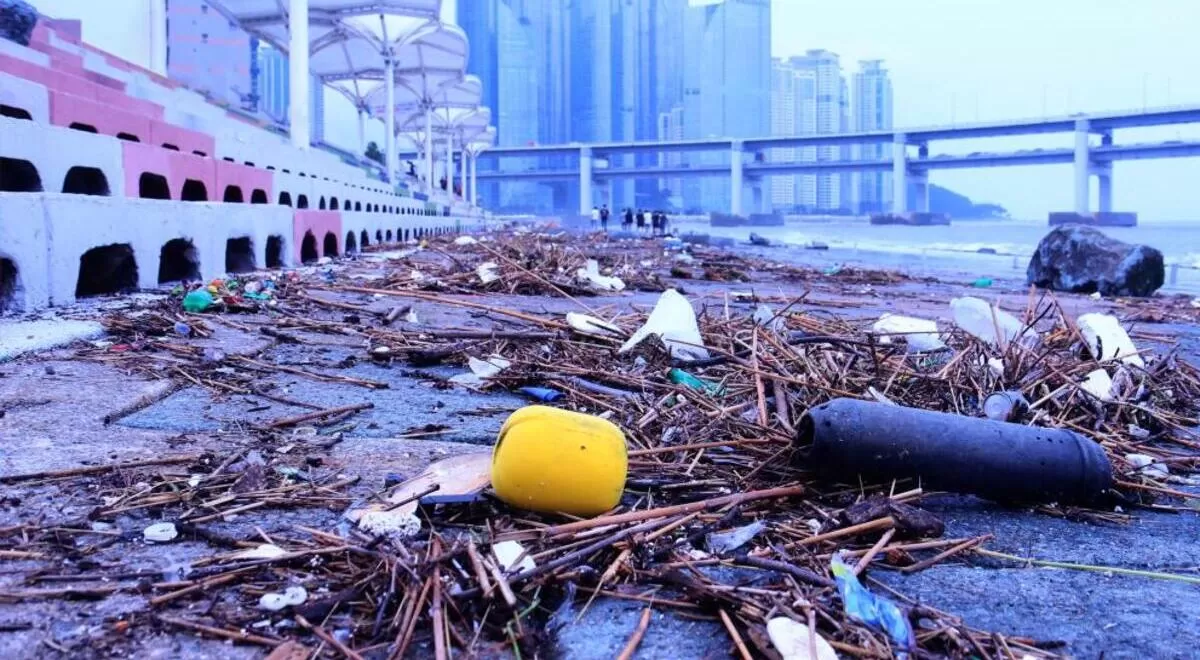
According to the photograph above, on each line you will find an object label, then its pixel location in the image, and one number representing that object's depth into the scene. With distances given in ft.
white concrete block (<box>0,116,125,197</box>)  13.88
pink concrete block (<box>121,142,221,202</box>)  18.21
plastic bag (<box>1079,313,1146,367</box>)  10.40
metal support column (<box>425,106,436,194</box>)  125.90
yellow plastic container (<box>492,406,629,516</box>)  5.22
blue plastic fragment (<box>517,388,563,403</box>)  8.72
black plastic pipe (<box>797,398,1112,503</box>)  6.07
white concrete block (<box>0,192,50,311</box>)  11.63
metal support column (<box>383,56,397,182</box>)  94.68
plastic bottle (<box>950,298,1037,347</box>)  11.98
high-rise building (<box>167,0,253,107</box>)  173.37
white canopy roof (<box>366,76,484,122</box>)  125.08
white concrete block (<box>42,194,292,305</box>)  12.96
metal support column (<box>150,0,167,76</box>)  50.42
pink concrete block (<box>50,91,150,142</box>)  19.85
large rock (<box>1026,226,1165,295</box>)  31.32
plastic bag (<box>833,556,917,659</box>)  4.00
